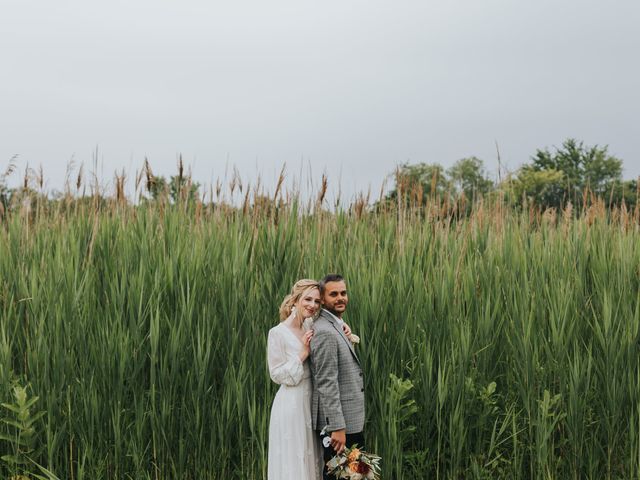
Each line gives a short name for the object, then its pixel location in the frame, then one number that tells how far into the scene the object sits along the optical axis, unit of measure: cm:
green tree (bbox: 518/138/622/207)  4119
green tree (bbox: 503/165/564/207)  3791
